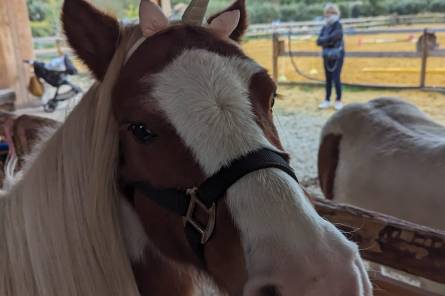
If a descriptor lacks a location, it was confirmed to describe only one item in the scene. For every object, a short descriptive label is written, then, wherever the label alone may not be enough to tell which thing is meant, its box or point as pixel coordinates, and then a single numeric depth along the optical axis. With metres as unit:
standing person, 6.45
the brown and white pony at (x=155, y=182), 0.62
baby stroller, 6.08
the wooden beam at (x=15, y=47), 6.19
